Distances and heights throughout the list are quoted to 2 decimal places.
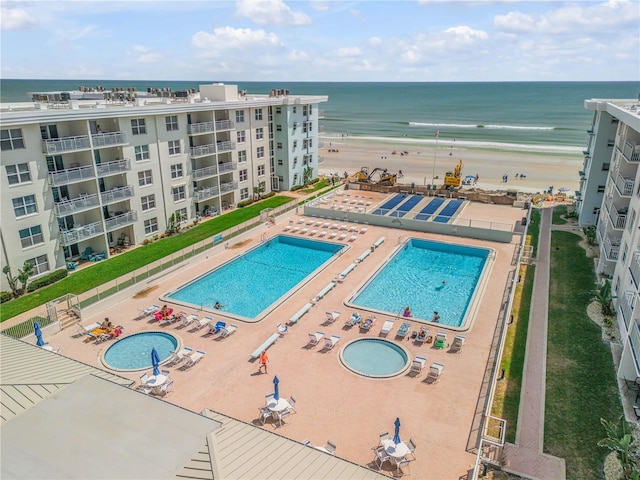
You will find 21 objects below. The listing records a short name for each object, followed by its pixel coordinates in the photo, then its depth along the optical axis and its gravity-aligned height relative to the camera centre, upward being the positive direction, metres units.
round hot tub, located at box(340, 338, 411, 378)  21.52 -12.72
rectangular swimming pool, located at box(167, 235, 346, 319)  29.14 -12.75
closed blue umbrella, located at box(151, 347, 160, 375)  19.06 -10.97
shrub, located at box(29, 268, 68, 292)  29.73 -11.97
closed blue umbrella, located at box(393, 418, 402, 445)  15.62 -11.52
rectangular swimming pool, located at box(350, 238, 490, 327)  28.28 -12.75
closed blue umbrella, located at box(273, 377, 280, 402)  17.78 -11.35
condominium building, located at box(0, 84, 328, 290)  29.17 -5.16
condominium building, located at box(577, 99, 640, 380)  20.64 -7.37
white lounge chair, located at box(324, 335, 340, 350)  23.15 -12.28
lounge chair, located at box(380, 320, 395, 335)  24.55 -12.24
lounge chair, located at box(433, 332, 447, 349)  23.19 -12.24
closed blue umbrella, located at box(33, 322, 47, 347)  22.34 -11.54
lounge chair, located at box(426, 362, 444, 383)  20.62 -12.33
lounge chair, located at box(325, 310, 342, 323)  25.75 -12.24
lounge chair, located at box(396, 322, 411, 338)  24.30 -12.30
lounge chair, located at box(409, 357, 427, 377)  21.17 -12.33
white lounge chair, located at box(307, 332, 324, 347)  23.42 -12.24
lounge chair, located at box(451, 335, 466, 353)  22.90 -12.31
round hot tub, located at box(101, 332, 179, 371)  22.35 -12.86
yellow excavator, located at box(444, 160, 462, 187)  55.38 -9.85
